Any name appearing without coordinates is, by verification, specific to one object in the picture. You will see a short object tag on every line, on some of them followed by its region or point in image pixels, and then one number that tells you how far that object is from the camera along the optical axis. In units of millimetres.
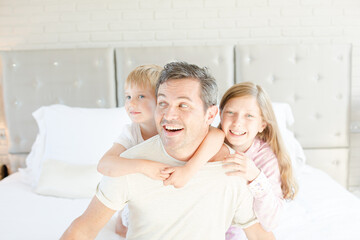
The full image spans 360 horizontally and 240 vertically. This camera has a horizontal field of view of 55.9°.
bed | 2516
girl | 1387
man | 1101
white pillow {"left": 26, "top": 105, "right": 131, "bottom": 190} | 2244
